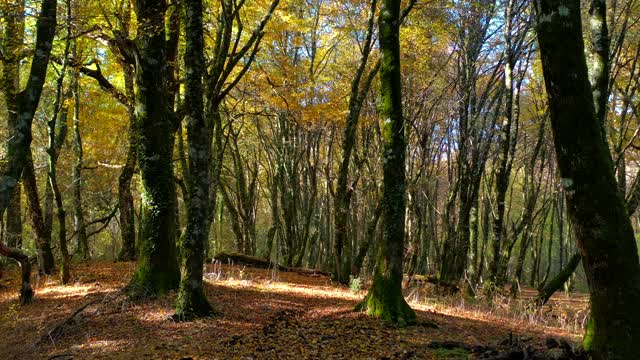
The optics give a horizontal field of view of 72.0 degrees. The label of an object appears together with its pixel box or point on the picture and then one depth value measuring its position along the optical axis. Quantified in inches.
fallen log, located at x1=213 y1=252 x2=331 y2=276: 633.6
